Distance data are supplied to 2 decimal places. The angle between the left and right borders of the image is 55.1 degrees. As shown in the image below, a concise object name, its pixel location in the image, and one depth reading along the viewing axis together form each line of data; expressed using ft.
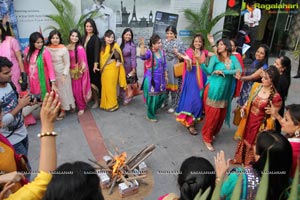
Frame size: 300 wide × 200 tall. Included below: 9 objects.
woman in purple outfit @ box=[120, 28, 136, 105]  15.67
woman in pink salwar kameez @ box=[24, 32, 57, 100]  13.46
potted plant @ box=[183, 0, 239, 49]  21.30
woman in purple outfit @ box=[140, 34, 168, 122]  14.26
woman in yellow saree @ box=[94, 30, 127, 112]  15.33
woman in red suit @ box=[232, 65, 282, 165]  10.13
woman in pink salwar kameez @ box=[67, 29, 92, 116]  14.62
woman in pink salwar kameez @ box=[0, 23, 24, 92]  13.71
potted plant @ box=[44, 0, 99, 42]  18.47
